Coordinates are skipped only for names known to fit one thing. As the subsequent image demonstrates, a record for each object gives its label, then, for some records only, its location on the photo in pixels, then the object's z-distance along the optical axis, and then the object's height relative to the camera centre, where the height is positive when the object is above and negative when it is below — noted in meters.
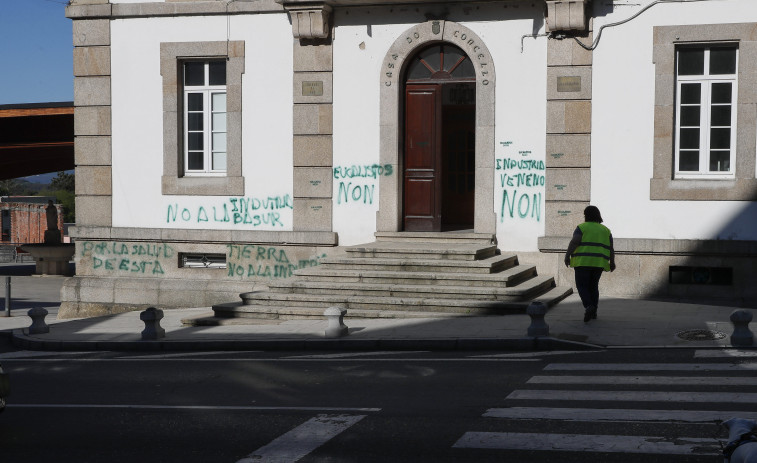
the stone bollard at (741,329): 11.52 -1.57
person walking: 13.60 -0.86
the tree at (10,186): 92.45 +0.45
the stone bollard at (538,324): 12.20 -1.61
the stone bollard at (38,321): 15.22 -2.02
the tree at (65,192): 75.88 -0.10
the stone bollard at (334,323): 13.08 -1.72
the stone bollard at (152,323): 13.88 -1.86
